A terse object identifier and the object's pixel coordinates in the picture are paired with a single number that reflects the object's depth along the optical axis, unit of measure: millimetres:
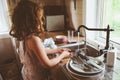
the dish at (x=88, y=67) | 983
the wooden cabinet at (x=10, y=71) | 1893
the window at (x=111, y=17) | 1618
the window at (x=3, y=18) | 2029
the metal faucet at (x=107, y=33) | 1226
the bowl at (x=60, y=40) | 1688
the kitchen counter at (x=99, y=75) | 958
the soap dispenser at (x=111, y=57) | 1083
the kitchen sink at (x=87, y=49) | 1416
